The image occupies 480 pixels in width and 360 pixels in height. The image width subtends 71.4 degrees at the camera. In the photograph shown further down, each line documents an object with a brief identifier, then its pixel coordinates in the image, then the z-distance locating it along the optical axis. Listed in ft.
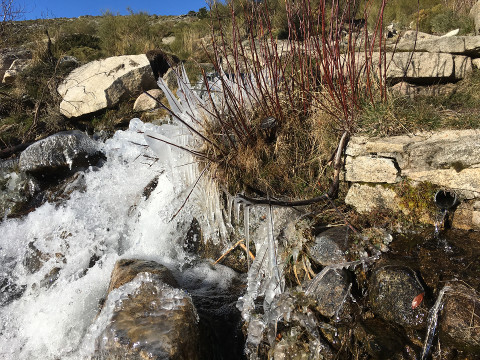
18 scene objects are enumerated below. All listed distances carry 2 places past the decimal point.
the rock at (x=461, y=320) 5.93
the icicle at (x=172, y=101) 11.64
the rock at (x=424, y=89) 12.76
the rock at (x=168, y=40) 38.30
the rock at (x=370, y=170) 8.92
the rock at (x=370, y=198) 8.93
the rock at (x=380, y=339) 6.34
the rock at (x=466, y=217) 7.83
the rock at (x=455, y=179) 7.88
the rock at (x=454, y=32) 17.02
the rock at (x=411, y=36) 15.77
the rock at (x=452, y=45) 13.83
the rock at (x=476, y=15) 16.11
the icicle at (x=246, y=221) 9.48
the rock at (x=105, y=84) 22.70
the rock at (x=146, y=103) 22.15
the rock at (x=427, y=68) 13.20
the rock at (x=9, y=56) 29.60
